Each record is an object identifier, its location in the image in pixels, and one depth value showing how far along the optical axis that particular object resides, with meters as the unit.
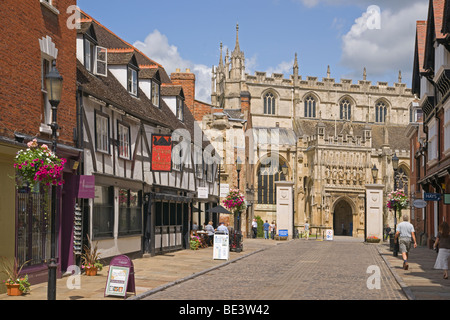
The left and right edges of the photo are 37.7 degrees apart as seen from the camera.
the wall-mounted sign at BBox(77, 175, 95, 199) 17.27
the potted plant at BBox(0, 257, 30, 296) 13.16
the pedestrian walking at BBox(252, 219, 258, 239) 50.72
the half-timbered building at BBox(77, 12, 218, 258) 19.53
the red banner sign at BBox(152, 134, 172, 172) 23.23
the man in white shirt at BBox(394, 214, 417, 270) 20.64
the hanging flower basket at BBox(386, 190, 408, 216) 32.56
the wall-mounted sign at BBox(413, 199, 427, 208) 26.84
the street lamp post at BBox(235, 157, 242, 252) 29.58
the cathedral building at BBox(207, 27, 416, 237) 78.25
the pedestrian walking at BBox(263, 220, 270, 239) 50.94
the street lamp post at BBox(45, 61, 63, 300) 11.54
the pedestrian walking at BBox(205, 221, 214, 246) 32.41
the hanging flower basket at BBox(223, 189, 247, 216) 34.97
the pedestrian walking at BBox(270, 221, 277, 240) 52.28
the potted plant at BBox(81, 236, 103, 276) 17.44
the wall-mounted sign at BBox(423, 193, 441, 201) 25.53
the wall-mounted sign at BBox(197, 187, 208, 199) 30.67
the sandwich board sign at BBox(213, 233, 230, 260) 23.97
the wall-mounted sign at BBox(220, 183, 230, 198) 35.09
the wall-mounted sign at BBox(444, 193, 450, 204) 23.71
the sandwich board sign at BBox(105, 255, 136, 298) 12.98
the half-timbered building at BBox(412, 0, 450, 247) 26.64
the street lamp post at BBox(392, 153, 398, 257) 28.38
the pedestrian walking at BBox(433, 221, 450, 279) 18.14
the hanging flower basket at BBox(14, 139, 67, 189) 11.87
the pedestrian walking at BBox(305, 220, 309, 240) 55.56
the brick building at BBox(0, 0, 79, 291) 13.73
